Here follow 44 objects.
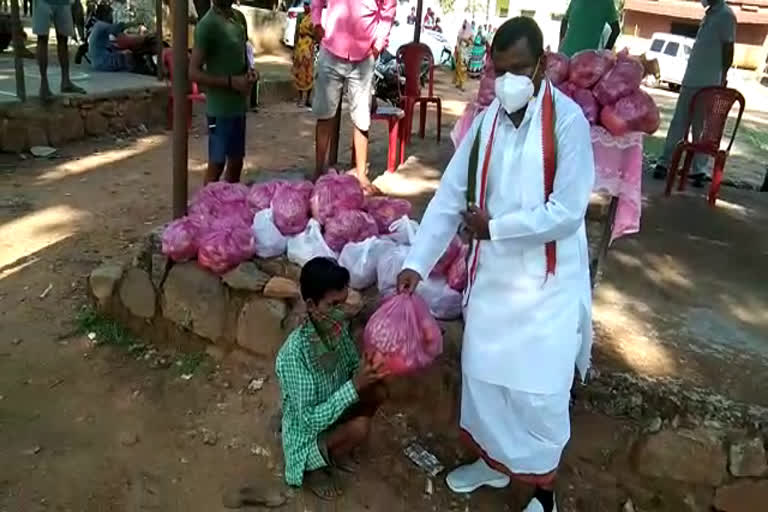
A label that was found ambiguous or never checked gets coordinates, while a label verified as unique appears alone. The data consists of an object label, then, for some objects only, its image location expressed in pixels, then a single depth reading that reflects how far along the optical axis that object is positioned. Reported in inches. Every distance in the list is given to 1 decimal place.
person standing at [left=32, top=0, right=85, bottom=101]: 285.7
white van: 868.6
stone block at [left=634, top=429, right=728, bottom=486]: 104.6
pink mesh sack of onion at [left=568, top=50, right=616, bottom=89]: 138.3
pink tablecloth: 138.8
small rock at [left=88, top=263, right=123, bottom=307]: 152.2
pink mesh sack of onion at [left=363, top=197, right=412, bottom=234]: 145.6
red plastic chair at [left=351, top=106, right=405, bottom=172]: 217.9
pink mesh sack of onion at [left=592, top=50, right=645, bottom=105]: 135.6
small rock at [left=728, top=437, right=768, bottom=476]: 103.0
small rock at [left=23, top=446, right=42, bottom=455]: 115.5
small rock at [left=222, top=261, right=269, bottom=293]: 135.0
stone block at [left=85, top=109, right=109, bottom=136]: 313.6
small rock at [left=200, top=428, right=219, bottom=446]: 120.2
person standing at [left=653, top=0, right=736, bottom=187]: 228.8
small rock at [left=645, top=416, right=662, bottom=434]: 106.5
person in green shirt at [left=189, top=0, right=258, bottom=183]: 175.5
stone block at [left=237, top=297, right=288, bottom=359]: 133.6
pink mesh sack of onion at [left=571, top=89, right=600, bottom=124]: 139.4
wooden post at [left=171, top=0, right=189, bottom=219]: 141.5
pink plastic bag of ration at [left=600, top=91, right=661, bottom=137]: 136.2
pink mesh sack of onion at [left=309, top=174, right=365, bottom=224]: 141.5
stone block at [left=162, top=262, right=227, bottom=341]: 140.4
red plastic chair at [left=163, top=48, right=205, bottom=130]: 323.0
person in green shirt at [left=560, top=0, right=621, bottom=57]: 205.9
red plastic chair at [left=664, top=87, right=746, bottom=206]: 214.1
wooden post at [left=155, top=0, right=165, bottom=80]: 345.4
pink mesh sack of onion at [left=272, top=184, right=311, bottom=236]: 140.6
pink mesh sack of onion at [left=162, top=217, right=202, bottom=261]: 141.0
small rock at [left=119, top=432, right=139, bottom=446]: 119.1
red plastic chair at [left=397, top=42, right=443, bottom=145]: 242.2
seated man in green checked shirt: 95.5
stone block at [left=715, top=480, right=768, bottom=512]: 105.0
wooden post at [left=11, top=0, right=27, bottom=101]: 269.9
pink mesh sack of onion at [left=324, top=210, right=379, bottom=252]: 137.2
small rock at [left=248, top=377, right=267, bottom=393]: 132.4
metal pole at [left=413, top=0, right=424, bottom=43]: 266.4
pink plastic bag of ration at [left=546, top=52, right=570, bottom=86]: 139.9
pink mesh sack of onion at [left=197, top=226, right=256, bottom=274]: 136.5
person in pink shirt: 183.2
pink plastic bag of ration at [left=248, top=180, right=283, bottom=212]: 149.3
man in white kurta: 85.0
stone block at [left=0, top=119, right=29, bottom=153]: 279.9
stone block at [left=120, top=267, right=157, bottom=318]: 147.9
